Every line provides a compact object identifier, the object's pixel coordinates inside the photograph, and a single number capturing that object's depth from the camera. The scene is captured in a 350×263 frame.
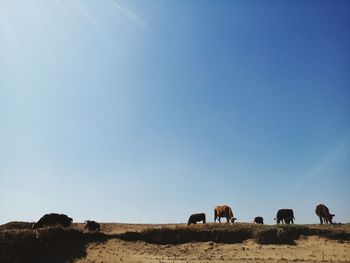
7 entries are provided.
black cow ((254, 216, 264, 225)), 42.47
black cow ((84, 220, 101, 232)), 31.69
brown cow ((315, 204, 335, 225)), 33.97
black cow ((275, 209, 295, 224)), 36.59
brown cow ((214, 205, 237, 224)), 35.93
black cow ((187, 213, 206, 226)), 37.19
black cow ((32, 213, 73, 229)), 30.81
